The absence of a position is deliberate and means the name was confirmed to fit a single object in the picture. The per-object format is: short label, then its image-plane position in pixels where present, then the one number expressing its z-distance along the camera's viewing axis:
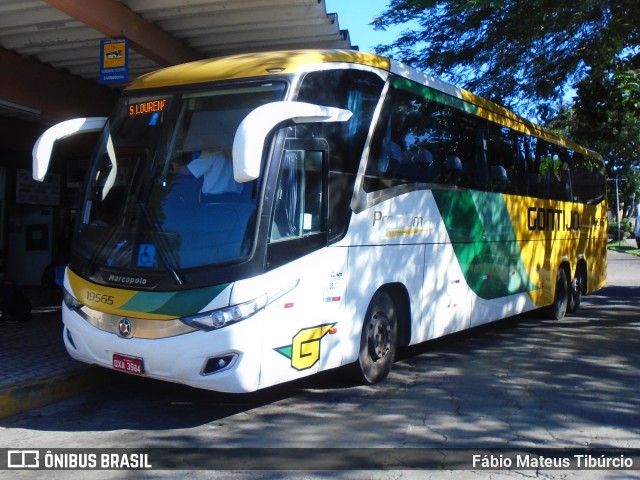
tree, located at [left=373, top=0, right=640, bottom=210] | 10.79
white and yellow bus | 5.38
